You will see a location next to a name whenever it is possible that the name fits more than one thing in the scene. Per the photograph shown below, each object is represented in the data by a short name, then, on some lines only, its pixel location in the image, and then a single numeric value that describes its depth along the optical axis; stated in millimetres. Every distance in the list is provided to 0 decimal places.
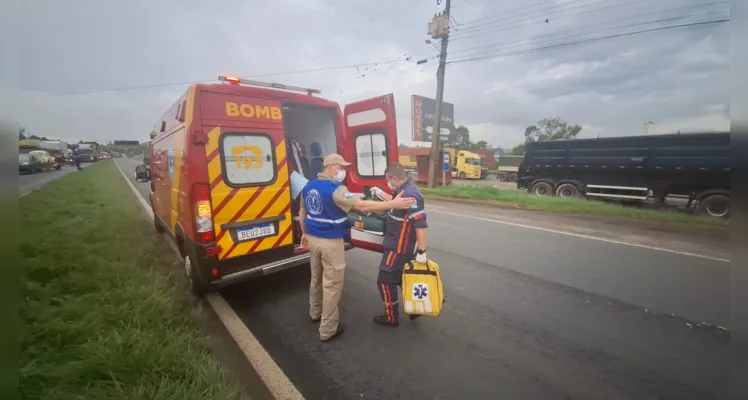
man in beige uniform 3118
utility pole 14297
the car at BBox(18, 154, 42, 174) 16509
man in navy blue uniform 3400
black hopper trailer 9984
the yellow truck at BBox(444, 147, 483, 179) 30250
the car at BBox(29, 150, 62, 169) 18534
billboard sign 25203
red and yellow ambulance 3535
